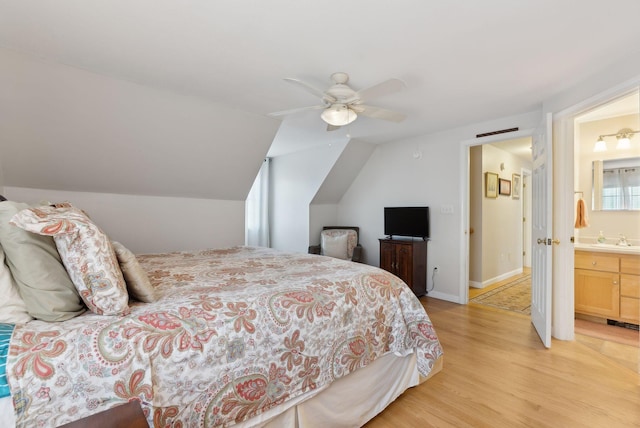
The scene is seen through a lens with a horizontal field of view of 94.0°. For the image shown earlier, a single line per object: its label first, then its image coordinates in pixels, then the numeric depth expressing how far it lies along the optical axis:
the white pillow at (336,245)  4.94
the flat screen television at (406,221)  4.19
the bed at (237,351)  0.97
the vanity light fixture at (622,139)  3.33
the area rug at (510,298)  3.74
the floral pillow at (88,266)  1.16
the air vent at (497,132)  3.41
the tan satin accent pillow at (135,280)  1.36
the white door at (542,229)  2.64
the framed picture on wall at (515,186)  5.37
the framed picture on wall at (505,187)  5.02
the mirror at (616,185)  3.29
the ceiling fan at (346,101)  2.10
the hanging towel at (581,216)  3.50
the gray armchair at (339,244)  4.94
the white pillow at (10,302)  1.08
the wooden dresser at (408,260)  4.01
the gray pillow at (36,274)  1.11
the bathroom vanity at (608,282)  3.00
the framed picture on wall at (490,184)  4.66
